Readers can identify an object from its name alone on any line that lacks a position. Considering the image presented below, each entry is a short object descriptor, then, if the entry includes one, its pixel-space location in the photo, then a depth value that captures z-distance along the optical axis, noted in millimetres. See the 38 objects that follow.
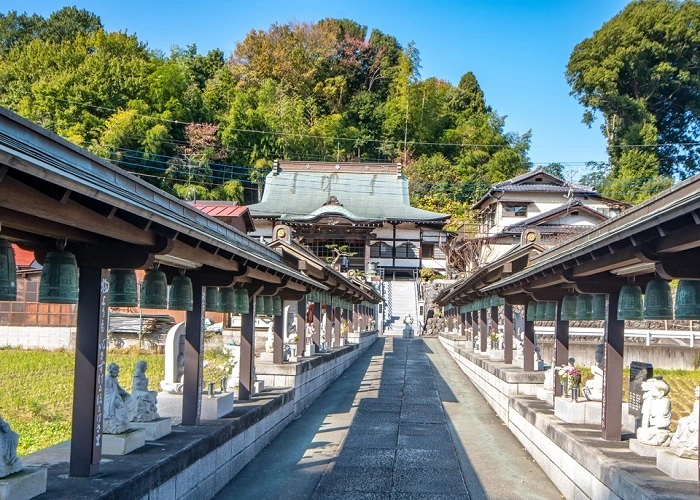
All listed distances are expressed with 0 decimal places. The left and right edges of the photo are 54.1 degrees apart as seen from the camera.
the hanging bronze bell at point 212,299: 10047
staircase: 45412
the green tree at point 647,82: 56500
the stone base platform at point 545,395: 11705
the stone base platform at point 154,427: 7449
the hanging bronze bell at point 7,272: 4910
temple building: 50062
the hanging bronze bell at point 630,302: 7879
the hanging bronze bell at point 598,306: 9406
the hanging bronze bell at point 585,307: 10000
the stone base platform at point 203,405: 9156
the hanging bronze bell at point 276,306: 13570
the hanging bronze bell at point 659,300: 7121
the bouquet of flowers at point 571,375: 10242
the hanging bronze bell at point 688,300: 6340
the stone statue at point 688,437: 6418
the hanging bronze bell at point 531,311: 13602
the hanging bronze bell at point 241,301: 10735
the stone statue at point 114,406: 6898
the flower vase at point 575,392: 10062
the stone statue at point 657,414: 7488
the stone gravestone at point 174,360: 9523
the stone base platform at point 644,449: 7375
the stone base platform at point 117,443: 6746
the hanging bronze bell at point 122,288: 6879
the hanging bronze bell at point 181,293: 8594
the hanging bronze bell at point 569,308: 10727
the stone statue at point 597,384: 9967
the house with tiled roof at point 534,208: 46375
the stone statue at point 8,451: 5055
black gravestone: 8508
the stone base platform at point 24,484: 4868
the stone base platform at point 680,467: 6246
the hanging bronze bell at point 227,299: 10414
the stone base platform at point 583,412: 9641
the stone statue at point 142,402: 7566
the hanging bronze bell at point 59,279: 5699
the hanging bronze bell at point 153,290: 7754
